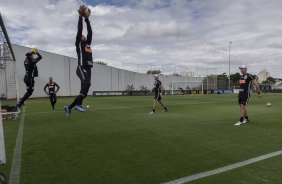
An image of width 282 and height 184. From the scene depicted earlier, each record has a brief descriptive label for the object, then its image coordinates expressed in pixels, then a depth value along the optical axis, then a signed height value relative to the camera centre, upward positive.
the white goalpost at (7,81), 10.51 +0.63
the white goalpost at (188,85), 66.14 +1.33
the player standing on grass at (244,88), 10.08 +0.07
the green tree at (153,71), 61.72 +4.42
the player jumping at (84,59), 5.73 +0.69
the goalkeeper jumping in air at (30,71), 8.41 +0.65
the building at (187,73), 66.80 +4.28
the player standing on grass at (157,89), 14.95 +0.08
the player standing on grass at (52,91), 16.53 +0.00
